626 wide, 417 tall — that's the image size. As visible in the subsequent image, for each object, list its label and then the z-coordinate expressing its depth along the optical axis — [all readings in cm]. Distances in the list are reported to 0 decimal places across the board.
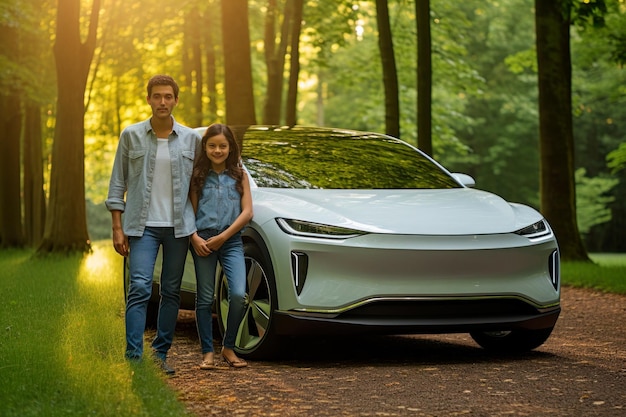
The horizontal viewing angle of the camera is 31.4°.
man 688
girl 723
